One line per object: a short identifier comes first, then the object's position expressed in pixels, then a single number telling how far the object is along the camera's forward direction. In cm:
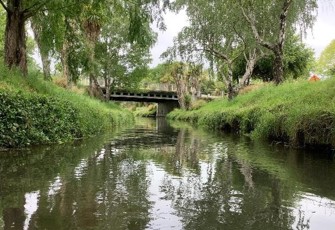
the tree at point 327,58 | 5797
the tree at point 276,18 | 2056
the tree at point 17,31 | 1358
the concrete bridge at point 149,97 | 6005
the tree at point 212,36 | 2917
